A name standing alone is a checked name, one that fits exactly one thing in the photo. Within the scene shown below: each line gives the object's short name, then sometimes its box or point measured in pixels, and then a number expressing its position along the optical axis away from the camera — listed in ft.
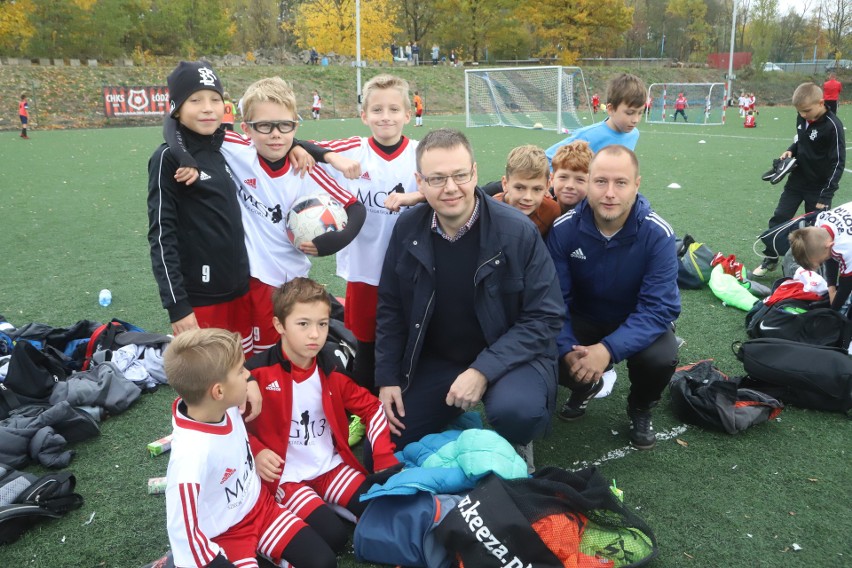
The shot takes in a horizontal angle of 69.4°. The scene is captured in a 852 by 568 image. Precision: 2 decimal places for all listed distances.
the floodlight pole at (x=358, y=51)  103.91
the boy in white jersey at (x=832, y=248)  12.86
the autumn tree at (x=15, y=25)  123.03
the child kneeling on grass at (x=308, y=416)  9.08
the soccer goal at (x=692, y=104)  91.86
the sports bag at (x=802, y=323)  12.68
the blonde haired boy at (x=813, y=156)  21.17
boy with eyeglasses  10.60
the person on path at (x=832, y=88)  65.84
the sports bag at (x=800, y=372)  11.70
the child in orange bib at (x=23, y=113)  74.18
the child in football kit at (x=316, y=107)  105.20
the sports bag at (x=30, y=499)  8.83
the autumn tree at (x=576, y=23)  163.12
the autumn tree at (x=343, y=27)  161.89
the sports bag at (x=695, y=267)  18.97
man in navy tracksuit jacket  10.43
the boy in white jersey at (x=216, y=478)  7.09
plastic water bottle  18.61
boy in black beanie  10.12
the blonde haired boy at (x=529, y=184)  11.56
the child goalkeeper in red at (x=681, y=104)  92.17
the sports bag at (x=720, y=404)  11.27
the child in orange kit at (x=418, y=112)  90.84
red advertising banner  96.78
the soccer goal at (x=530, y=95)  72.28
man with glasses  9.32
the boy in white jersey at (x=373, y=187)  11.44
